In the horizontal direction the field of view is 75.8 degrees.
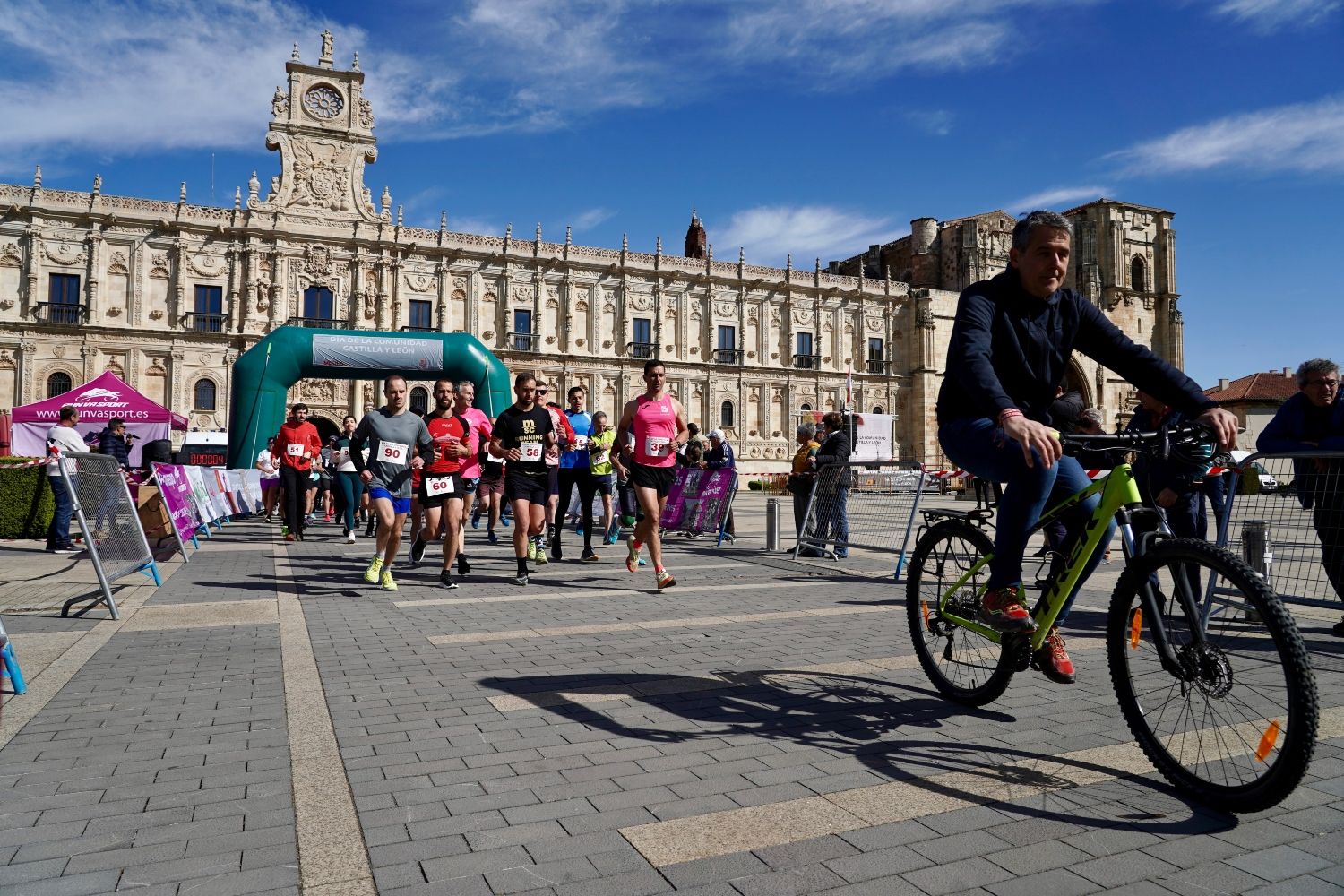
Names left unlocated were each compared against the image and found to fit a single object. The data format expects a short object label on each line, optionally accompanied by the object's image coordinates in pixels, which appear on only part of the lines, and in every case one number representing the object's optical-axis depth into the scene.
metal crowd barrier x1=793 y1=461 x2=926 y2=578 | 8.98
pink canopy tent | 20.20
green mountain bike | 2.54
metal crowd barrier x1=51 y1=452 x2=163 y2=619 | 6.47
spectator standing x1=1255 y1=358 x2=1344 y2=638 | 5.14
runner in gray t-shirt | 7.87
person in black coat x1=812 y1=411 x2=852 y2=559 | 9.81
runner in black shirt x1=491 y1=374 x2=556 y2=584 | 8.45
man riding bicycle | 3.34
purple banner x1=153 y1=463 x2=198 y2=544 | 9.52
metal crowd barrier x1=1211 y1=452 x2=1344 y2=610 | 5.16
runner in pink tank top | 8.07
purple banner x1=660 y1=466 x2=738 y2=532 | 12.38
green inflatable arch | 20.14
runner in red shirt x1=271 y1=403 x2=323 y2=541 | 13.10
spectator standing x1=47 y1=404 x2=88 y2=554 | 11.01
